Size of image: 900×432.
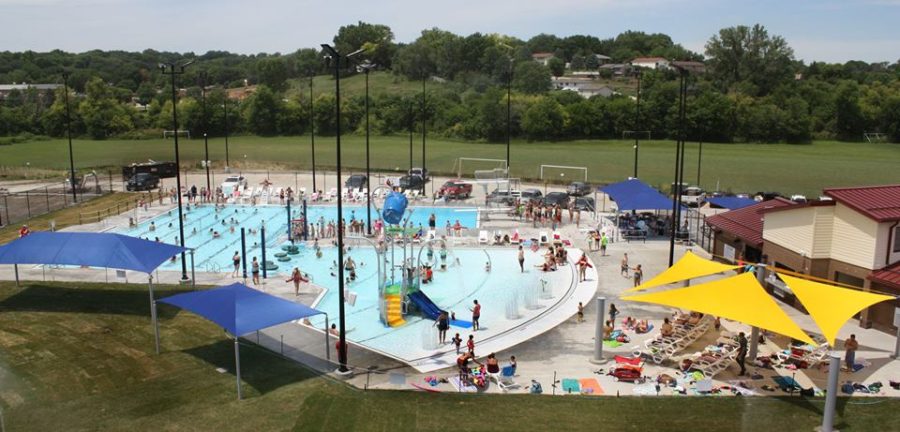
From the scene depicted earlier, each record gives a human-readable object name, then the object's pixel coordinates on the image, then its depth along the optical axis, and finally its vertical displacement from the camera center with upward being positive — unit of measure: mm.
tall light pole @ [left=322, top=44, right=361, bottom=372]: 18195 -4492
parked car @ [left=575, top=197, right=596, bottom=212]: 47966 -5950
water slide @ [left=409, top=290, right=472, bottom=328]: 25578 -7095
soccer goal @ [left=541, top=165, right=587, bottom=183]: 64625 -5114
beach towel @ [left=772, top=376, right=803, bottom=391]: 19297 -7324
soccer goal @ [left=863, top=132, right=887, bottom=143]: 98994 -1876
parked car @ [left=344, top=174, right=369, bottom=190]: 56031 -5330
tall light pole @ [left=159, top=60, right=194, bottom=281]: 28434 -502
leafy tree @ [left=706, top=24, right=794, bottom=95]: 123062 +11492
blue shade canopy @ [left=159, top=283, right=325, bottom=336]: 19562 -5668
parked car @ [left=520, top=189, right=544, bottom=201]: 49644 -5518
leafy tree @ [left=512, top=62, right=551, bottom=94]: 121250 +6868
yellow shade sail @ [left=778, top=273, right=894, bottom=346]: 19062 -5168
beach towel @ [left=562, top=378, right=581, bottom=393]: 19281 -7414
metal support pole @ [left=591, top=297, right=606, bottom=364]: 21250 -6743
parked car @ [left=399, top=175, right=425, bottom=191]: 54028 -5134
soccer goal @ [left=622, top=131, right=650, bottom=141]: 94000 -2049
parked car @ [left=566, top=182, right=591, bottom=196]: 52706 -5367
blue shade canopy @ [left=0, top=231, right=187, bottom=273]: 25750 -5217
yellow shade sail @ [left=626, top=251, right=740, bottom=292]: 24016 -5232
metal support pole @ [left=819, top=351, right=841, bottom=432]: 16359 -6420
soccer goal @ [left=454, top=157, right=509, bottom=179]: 66612 -4774
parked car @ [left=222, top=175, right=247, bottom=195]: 54750 -5504
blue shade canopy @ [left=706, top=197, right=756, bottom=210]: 43625 -5128
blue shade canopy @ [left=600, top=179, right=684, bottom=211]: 39656 -4468
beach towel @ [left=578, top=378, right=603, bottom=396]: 19250 -7477
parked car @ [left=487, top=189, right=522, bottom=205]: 48438 -5517
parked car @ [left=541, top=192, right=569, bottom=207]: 48500 -5601
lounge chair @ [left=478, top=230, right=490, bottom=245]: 38594 -6637
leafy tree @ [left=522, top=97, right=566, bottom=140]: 90562 -174
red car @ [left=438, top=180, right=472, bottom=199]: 52031 -5429
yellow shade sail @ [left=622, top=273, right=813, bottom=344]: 19125 -5327
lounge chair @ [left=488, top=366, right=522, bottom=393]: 19562 -7410
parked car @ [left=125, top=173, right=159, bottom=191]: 55250 -5473
